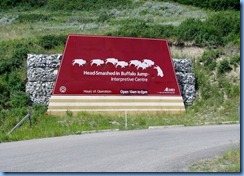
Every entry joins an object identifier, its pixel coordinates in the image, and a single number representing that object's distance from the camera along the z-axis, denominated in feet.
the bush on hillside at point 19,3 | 176.76
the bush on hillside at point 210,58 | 84.58
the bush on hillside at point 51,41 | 84.02
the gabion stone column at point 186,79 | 76.89
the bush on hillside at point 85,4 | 172.20
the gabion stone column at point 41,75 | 68.69
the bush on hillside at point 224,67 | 83.92
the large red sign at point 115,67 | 68.03
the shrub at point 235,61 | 84.84
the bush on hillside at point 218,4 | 150.58
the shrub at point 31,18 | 132.95
